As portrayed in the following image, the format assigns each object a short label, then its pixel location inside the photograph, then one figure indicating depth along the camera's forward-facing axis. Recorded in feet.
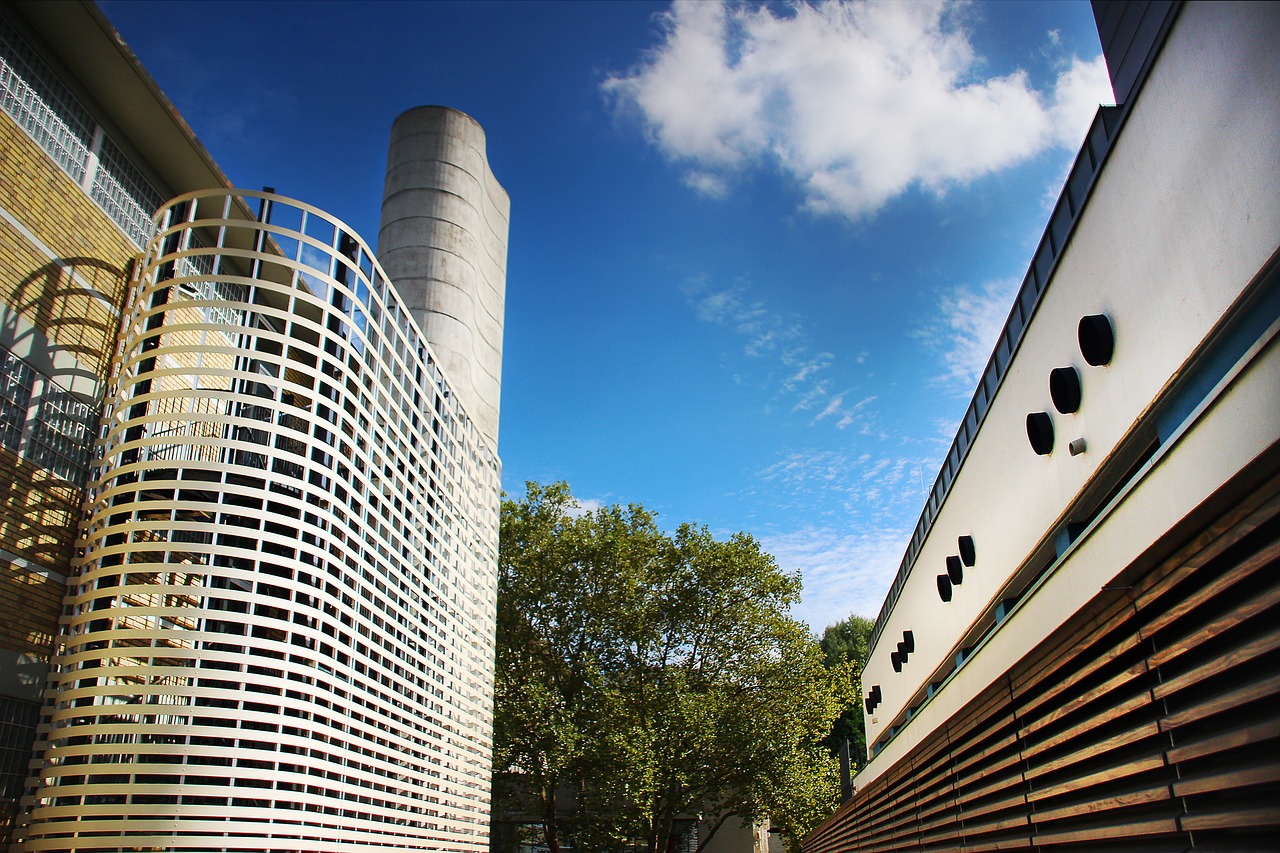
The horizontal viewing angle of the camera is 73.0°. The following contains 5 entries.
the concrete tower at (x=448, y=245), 63.26
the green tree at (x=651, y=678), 85.25
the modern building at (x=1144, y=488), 10.12
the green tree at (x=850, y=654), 154.92
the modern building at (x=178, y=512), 28.35
